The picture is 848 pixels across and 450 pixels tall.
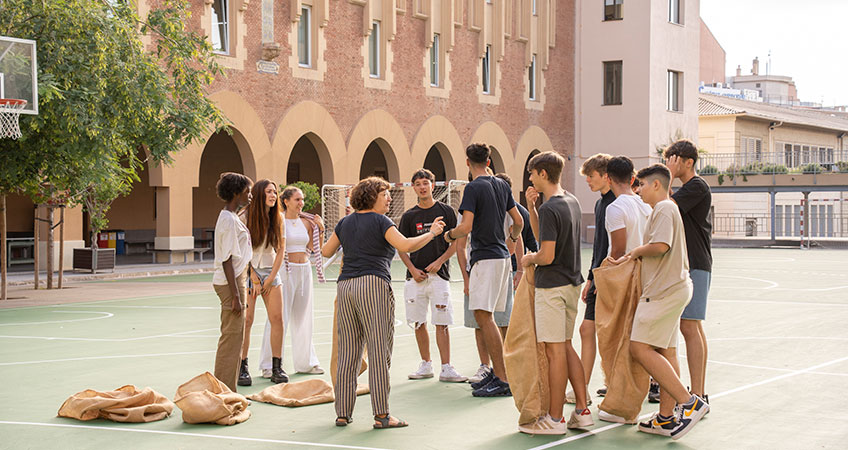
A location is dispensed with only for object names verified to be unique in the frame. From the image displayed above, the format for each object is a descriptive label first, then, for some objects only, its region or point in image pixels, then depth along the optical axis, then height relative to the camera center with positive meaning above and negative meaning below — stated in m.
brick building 27.73 +4.61
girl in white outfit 9.91 -0.71
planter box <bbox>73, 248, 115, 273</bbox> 24.03 -1.01
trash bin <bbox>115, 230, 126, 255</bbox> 32.16 -0.74
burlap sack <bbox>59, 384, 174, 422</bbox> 7.63 -1.54
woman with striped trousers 7.45 -0.66
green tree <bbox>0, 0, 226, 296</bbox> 16.78 +2.31
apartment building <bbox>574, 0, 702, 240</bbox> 41.72 +6.61
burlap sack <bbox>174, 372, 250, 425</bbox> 7.55 -1.52
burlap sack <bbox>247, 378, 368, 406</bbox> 8.40 -1.59
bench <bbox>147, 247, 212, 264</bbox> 27.11 -0.89
